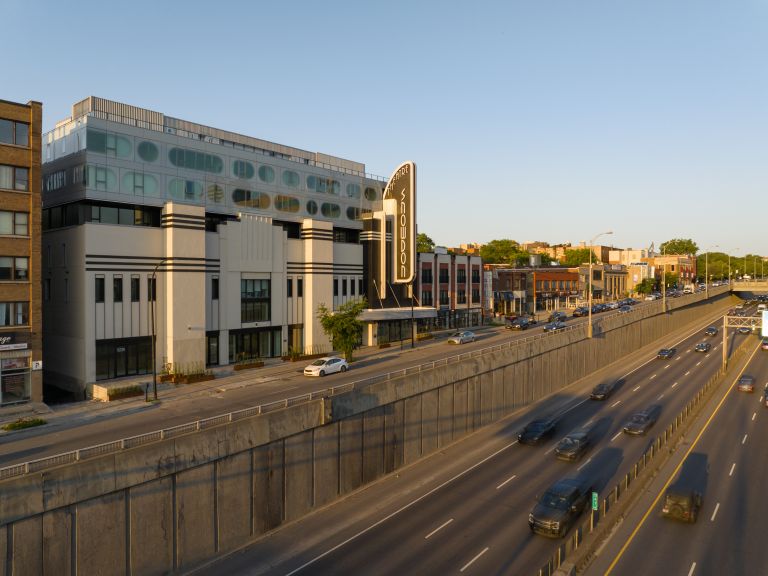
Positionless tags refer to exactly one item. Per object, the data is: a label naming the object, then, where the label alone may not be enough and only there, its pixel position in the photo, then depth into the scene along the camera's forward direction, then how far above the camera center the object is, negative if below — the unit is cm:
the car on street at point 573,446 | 3334 -1045
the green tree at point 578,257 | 18950 +1017
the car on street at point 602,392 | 4922 -1017
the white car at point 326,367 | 4584 -715
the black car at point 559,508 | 2333 -1032
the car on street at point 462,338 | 6550 -665
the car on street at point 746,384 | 5078 -985
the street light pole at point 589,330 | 5938 -515
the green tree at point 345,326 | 5138 -392
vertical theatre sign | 6550 +842
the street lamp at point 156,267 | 4438 +168
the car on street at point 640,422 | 3859 -1045
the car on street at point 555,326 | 7422 -599
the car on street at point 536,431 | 3653 -1038
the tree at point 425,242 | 14660 +1265
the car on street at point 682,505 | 2458 -1042
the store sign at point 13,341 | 3609 -365
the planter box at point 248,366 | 4871 -740
